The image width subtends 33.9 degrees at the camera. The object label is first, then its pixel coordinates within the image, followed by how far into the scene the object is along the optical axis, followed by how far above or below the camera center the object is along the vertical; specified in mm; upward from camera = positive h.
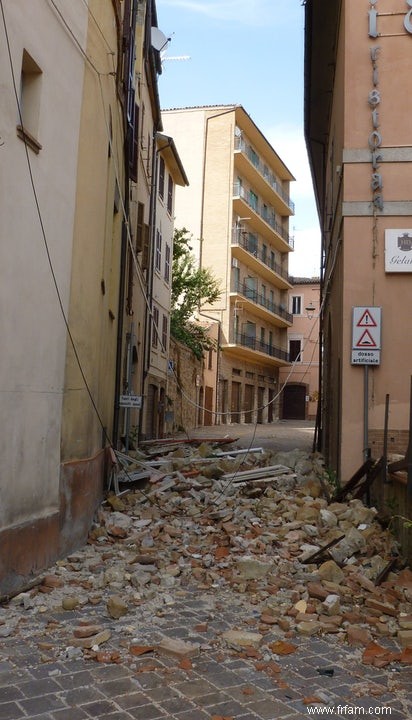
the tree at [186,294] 30641 +5140
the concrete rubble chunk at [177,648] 4465 -1650
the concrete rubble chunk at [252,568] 6488 -1592
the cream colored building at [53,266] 5457 +1244
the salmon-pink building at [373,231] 9922 +2684
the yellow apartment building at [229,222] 40125 +11149
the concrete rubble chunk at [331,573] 6232 -1538
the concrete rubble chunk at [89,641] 4570 -1656
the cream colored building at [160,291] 21188 +3809
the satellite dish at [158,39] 17892 +9615
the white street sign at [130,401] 11828 -24
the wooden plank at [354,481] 8891 -976
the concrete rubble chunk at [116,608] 5227 -1623
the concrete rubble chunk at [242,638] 4711 -1655
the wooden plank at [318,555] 6862 -1502
